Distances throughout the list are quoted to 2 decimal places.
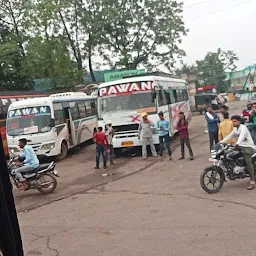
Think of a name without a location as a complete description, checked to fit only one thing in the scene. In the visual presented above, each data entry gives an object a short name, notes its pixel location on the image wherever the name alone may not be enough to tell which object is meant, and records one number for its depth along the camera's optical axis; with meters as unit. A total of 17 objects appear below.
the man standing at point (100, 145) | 11.86
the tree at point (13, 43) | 29.94
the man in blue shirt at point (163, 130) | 12.41
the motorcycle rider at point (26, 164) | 8.76
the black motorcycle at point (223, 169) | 7.38
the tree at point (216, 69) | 73.81
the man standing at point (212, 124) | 11.35
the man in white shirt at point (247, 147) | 7.26
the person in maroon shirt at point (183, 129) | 11.65
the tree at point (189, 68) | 78.11
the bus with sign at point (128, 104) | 13.36
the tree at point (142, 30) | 34.00
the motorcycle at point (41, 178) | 8.84
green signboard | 31.44
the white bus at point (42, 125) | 14.06
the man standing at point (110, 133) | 13.06
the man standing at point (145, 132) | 12.74
